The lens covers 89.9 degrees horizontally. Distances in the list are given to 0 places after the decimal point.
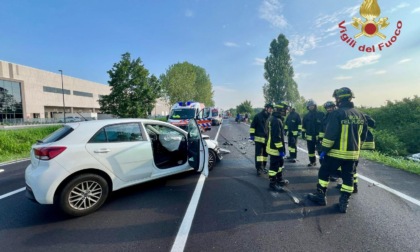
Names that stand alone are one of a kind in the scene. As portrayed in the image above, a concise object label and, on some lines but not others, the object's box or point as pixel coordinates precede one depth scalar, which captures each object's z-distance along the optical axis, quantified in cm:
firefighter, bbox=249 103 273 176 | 539
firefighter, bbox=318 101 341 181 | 479
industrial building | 3672
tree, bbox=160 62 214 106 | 3625
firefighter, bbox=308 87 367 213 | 335
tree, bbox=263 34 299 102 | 3738
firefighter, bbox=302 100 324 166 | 598
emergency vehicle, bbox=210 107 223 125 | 2638
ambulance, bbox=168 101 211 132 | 1376
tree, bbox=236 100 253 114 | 6155
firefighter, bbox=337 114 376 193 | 436
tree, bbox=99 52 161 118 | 1922
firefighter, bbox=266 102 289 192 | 419
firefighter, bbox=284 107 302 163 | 655
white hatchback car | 317
